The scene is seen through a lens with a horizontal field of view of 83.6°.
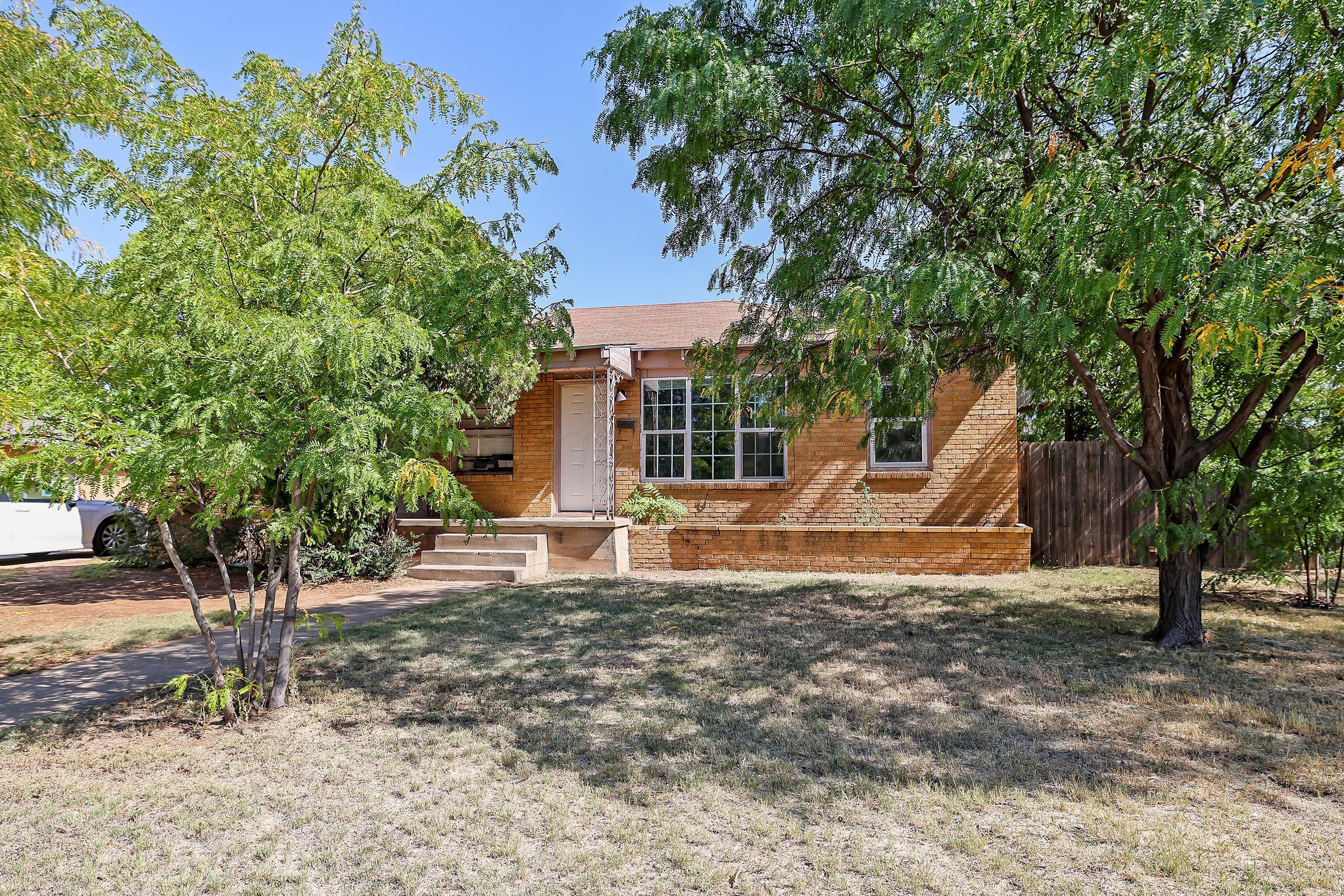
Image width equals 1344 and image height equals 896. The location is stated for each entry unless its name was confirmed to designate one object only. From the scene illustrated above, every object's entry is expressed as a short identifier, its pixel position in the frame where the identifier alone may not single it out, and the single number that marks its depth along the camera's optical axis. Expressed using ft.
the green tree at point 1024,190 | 15.08
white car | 43.55
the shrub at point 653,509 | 40.11
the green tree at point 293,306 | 12.82
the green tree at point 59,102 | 16.15
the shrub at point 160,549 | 37.17
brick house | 37.50
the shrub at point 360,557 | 35.04
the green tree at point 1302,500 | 23.52
